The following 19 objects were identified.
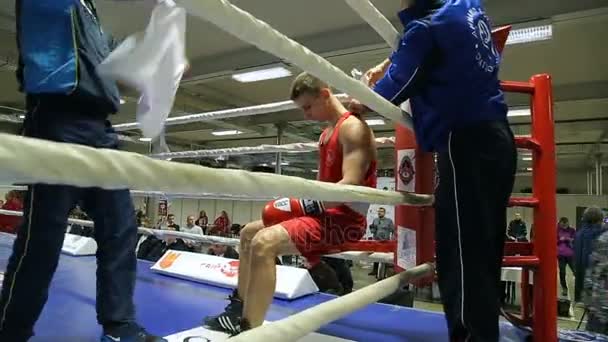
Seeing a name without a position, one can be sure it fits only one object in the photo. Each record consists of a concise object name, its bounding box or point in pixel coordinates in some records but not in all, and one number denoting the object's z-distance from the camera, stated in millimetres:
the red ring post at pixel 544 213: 1388
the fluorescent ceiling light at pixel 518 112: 7297
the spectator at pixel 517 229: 8180
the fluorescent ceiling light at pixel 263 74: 5972
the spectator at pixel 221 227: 8419
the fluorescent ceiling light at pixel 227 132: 10596
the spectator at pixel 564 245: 7323
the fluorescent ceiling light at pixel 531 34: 4348
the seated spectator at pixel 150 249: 3518
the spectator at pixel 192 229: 5678
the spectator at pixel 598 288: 2533
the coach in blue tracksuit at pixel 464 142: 1075
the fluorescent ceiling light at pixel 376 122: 8683
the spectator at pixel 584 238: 4739
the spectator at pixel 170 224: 8147
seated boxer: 1199
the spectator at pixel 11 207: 4398
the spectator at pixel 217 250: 6036
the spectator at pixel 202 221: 10070
